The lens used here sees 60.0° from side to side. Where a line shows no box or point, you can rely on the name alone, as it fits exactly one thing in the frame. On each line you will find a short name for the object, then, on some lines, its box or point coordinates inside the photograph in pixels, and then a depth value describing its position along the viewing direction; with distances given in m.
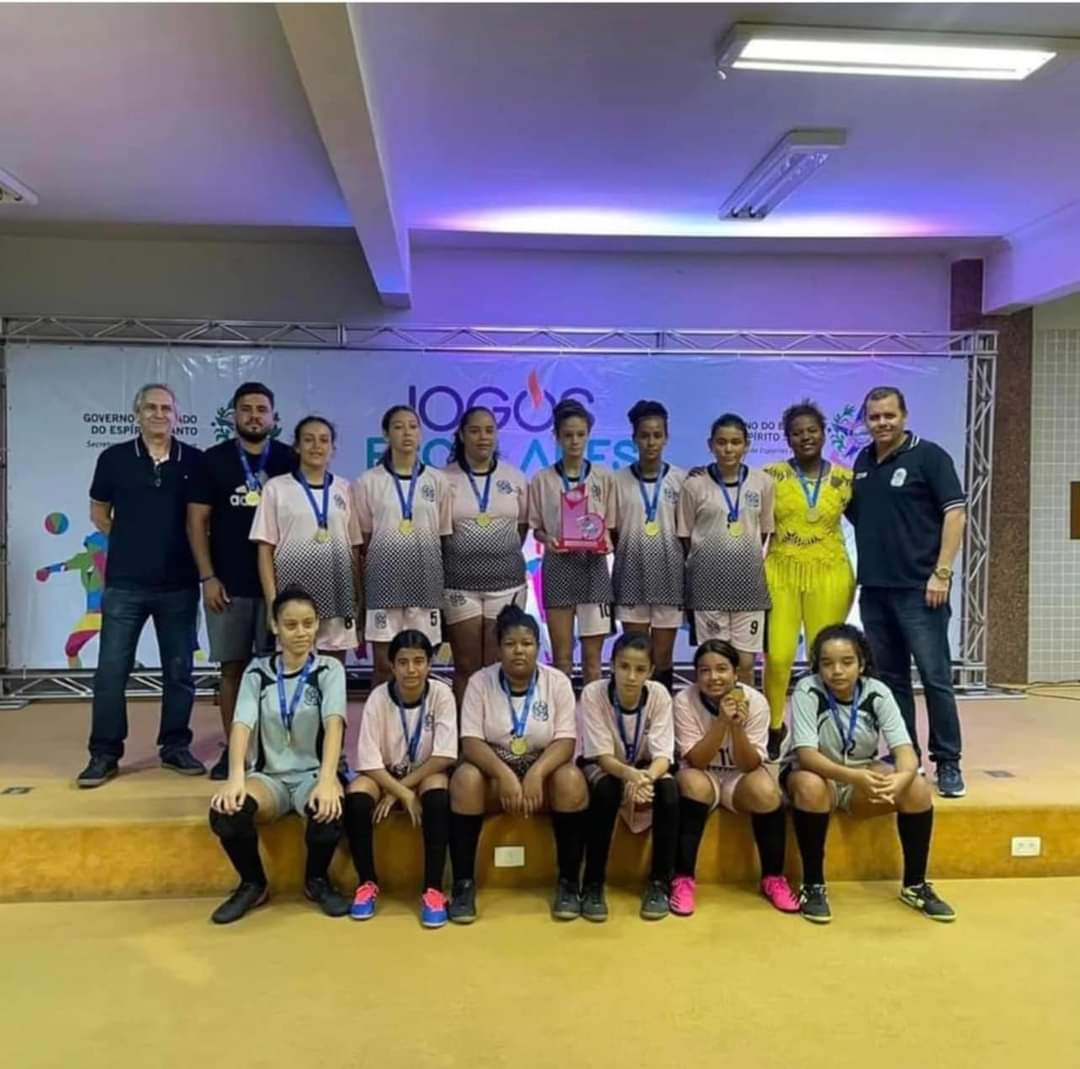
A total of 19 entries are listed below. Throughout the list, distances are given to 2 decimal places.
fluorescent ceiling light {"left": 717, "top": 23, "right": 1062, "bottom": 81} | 2.79
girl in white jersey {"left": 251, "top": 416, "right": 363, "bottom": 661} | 3.13
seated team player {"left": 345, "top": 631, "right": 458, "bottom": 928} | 2.81
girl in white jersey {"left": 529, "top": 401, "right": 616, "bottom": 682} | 3.40
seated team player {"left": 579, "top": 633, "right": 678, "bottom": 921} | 2.82
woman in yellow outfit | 3.35
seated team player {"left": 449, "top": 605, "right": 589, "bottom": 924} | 2.84
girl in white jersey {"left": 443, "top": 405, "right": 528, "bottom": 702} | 3.33
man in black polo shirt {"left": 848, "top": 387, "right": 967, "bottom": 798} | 3.21
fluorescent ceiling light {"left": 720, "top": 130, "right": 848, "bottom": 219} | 3.62
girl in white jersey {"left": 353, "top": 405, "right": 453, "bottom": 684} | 3.21
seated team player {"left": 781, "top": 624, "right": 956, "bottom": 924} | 2.83
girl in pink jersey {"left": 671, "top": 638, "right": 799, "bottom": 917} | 2.87
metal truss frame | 4.96
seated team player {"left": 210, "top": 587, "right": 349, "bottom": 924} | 2.75
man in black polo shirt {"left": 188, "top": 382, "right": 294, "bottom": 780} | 3.25
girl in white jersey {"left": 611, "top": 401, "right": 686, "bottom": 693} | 3.41
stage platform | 2.93
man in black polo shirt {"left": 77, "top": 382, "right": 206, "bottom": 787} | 3.37
